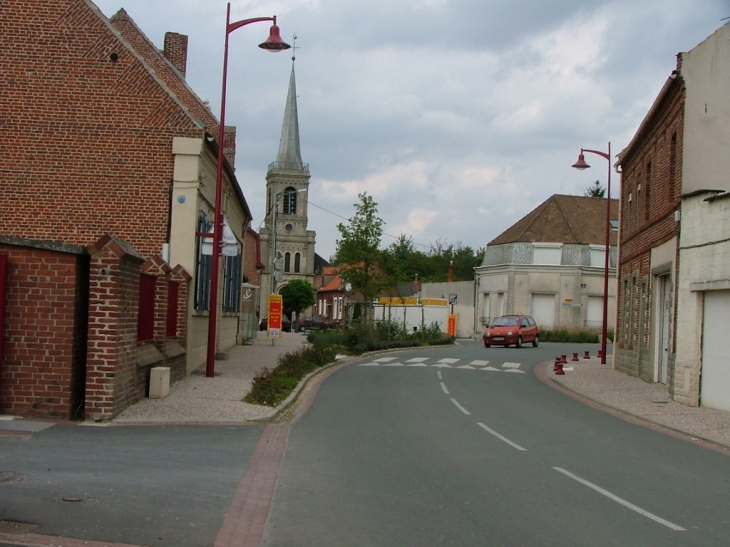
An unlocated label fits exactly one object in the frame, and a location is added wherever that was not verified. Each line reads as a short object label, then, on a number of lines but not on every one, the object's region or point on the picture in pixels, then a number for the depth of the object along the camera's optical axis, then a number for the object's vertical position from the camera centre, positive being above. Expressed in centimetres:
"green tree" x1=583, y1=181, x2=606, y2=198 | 9313 +1292
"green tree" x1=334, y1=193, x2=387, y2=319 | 4150 +240
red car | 4153 -125
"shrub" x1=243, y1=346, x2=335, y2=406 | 1595 -179
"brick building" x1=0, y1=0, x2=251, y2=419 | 1988 +346
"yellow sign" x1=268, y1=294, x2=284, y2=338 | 3550 -90
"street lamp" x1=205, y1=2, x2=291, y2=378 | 1883 +261
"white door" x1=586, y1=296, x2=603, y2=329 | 5869 -17
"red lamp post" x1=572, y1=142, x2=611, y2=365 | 3119 +478
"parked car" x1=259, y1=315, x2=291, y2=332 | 6562 -225
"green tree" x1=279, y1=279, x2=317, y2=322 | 9031 +14
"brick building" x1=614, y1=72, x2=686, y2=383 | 2031 +206
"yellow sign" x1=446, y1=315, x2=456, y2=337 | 5491 -129
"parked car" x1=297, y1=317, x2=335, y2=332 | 7676 -227
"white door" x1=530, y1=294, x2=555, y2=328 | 5925 -4
